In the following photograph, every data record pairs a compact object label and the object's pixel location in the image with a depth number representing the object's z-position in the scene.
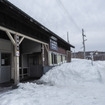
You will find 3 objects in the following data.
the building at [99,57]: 32.19
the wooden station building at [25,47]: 5.08
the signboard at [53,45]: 9.59
